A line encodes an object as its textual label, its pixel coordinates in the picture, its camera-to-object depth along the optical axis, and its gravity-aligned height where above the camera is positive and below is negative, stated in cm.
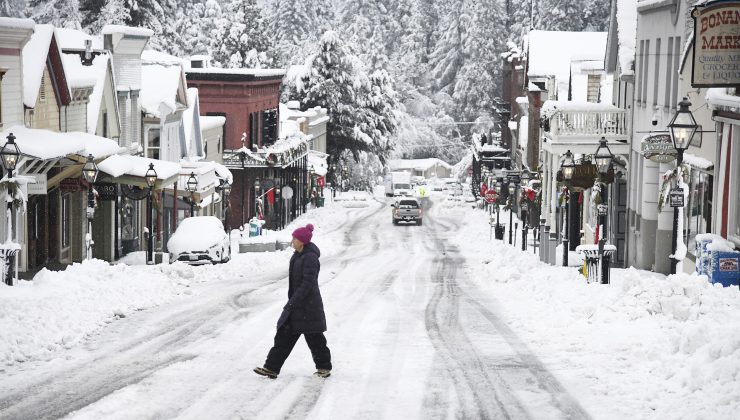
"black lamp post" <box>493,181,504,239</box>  6546 -277
